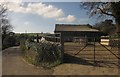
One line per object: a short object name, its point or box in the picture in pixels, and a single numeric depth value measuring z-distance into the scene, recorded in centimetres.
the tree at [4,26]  1404
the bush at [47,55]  454
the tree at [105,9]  855
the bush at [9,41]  1341
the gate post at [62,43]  460
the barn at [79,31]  1887
